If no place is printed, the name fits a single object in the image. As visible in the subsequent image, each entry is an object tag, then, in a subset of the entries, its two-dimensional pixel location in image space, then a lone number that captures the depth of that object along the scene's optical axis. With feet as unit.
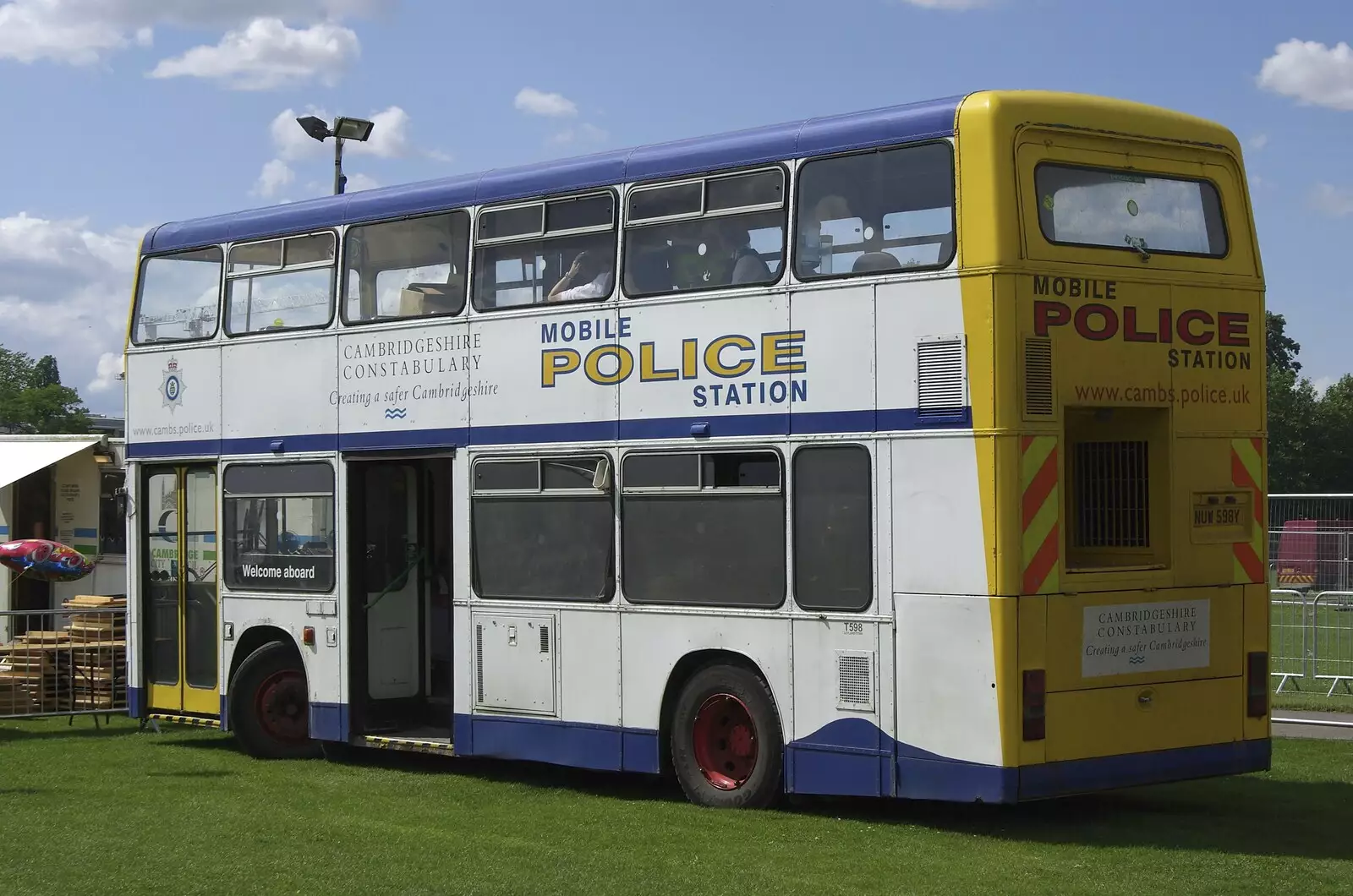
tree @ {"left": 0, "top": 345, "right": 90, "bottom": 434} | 289.74
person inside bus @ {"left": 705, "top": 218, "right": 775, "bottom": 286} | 37.47
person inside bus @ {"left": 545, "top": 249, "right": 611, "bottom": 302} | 40.50
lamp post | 74.95
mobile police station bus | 33.65
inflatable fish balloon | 59.31
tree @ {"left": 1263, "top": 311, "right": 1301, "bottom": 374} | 289.53
